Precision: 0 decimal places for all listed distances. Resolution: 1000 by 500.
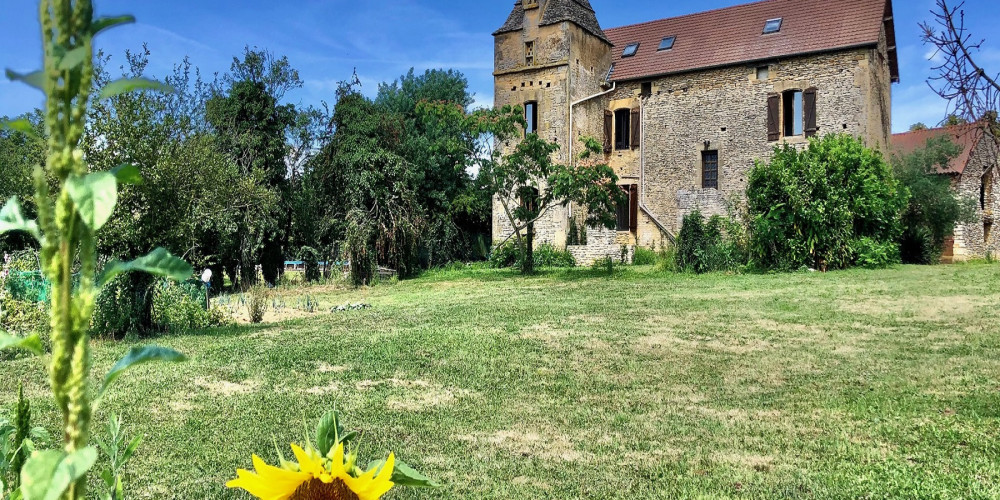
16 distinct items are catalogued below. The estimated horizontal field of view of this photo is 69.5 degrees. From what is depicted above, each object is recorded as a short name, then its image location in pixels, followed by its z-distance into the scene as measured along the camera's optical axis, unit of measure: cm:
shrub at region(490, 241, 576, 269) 2397
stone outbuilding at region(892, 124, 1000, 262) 2395
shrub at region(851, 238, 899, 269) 1750
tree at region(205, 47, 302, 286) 2398
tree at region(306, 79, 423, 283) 2149
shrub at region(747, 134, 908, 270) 1756
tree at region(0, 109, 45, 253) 1418
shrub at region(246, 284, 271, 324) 1155
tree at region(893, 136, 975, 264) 2175
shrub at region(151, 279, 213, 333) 1030
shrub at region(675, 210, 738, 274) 1862
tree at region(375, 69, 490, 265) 1975
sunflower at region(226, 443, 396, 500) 93
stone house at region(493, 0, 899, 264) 2192
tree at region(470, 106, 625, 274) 1850
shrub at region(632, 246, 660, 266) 2327
